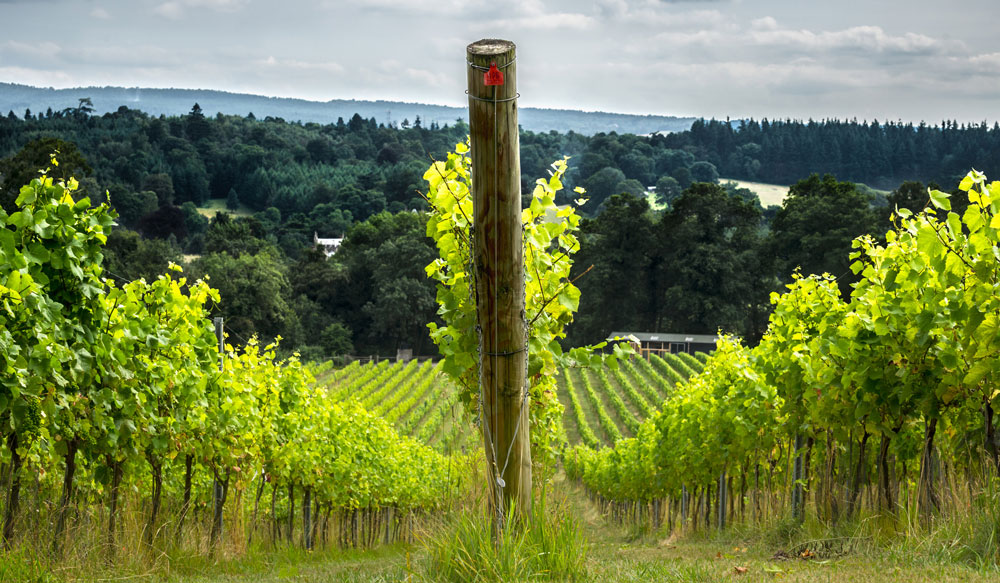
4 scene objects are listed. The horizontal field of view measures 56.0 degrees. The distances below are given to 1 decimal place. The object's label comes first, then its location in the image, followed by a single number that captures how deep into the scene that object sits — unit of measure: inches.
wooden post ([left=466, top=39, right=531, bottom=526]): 194.4
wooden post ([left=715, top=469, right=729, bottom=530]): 508.7
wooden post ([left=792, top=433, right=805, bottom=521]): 359.3
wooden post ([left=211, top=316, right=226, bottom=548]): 395.9
